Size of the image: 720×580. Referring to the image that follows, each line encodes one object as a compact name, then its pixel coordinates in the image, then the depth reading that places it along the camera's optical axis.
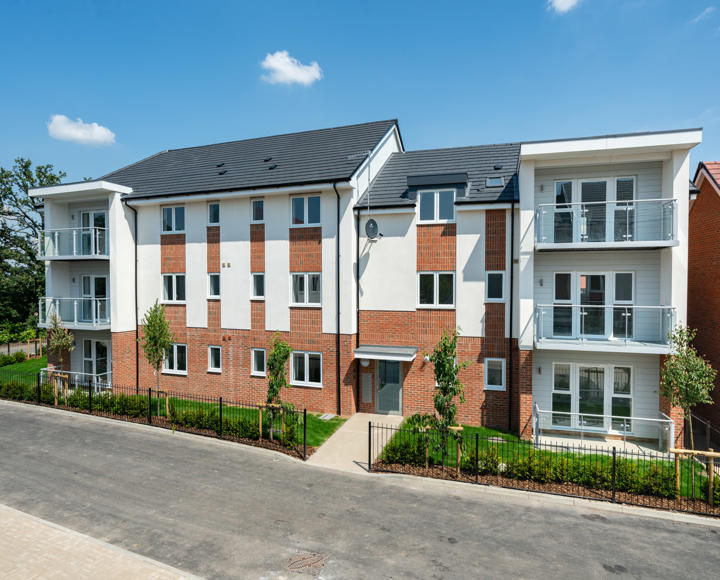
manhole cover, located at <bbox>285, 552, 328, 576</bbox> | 7.30
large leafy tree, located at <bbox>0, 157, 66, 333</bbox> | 33.62
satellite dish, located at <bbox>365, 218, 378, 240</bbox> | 15.98
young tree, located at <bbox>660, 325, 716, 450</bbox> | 11.07
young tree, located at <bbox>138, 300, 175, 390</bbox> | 16.11
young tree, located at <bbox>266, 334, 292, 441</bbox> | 13.23
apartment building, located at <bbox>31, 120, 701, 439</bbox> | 13.24
